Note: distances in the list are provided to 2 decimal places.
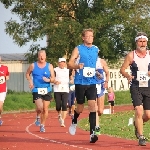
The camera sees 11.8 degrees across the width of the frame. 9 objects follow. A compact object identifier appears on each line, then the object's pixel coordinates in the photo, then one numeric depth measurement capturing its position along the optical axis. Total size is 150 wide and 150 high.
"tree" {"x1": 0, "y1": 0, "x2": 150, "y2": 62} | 62.00
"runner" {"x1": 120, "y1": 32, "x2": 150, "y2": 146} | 13.57
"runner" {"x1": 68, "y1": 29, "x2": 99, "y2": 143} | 14.16
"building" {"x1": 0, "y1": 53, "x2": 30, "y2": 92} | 63.55
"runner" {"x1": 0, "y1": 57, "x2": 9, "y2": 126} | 19.67
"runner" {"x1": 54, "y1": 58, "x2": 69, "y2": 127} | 21.74
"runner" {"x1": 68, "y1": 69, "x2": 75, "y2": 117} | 27.01
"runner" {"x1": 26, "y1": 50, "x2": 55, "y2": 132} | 18.30
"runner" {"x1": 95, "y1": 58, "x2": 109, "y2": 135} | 17.11
